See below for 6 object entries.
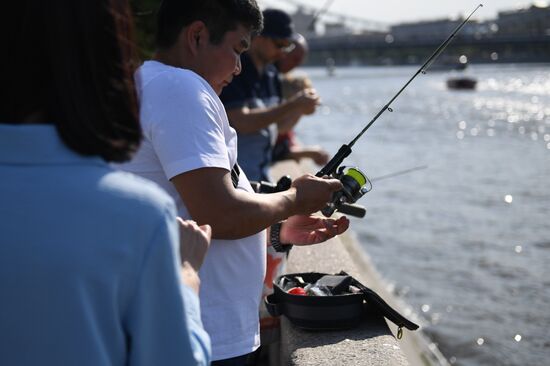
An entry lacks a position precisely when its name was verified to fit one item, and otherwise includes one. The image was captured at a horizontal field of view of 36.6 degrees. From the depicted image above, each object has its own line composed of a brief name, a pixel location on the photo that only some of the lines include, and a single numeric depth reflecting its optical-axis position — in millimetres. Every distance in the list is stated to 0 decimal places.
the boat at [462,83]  58594
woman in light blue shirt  1279
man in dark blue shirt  4305
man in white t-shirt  2088
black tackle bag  3068
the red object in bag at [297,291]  3219
